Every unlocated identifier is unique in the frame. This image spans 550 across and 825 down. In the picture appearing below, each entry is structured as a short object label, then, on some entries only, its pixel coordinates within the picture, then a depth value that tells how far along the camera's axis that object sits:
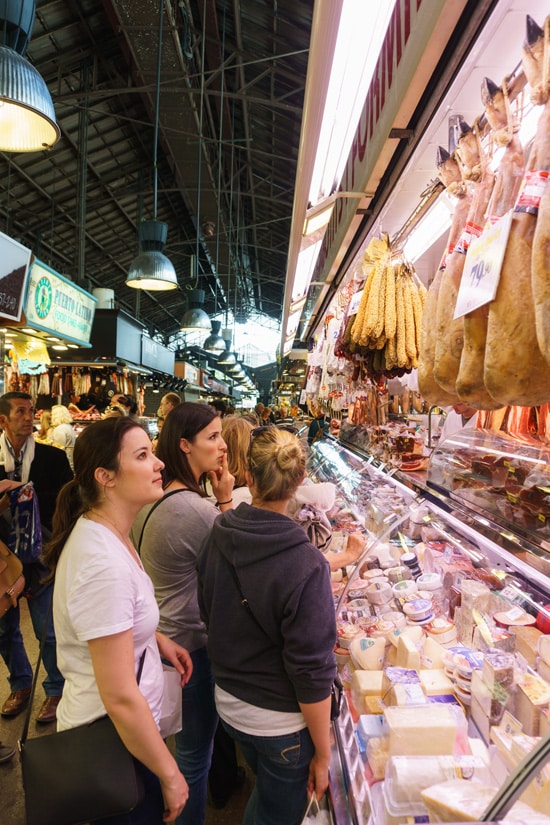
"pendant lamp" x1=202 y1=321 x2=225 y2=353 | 11.18
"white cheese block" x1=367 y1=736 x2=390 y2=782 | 1.43
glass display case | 1.25
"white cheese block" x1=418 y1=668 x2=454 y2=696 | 1.57
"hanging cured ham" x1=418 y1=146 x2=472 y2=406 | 1.28
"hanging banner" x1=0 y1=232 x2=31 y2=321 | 4.04
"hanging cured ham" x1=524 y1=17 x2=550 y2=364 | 0.77
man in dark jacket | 3.31
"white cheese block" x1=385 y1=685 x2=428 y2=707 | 1.52
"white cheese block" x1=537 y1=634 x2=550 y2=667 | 1.39
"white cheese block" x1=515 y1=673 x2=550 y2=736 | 1.28
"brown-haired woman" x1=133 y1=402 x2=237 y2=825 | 2.15
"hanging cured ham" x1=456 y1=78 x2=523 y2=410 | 1.02
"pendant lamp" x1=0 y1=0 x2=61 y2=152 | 2.63
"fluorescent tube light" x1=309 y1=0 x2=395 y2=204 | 1.33
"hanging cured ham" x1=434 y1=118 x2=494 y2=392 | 1.14
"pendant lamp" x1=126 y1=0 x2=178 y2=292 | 5.69
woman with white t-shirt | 1.47
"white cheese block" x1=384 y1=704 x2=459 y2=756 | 1.34
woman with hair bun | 1.56
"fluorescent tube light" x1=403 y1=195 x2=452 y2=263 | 2.45
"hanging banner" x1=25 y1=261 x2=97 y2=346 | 4.87
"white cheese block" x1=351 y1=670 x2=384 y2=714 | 1.72
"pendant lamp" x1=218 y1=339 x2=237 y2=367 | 14.74
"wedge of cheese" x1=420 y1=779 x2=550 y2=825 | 1.01
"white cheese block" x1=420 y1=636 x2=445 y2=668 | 1.72
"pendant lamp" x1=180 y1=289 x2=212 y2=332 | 8.82
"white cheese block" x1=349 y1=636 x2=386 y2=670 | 1.85
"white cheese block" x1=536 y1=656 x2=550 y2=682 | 1.39
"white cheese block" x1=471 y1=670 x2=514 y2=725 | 1.36
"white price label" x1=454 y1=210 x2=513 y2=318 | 0.92
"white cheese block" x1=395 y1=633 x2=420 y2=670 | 1.73
